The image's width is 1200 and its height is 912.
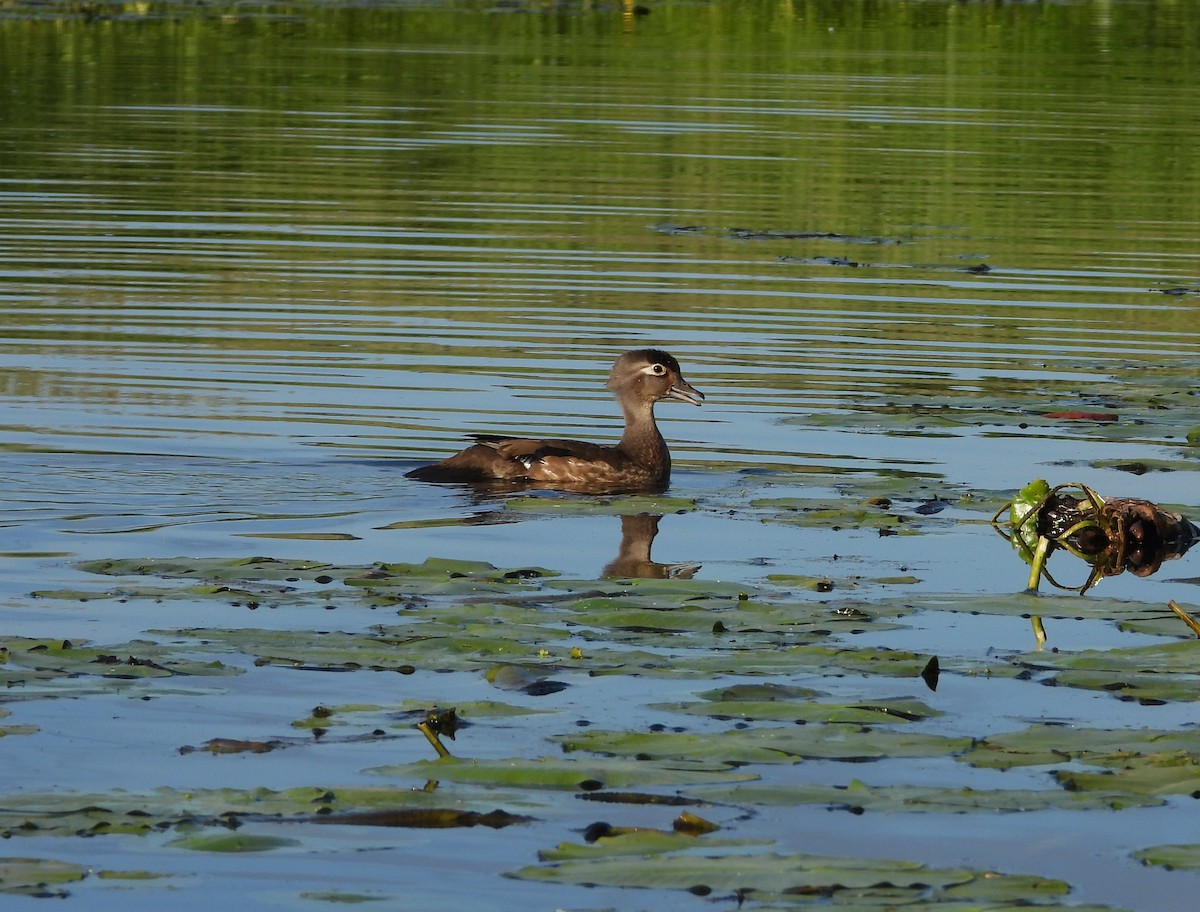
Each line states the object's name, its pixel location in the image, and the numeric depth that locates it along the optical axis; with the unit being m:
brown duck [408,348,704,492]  22.41
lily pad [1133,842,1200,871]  11.16
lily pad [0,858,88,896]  10.59
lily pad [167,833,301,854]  11.14
